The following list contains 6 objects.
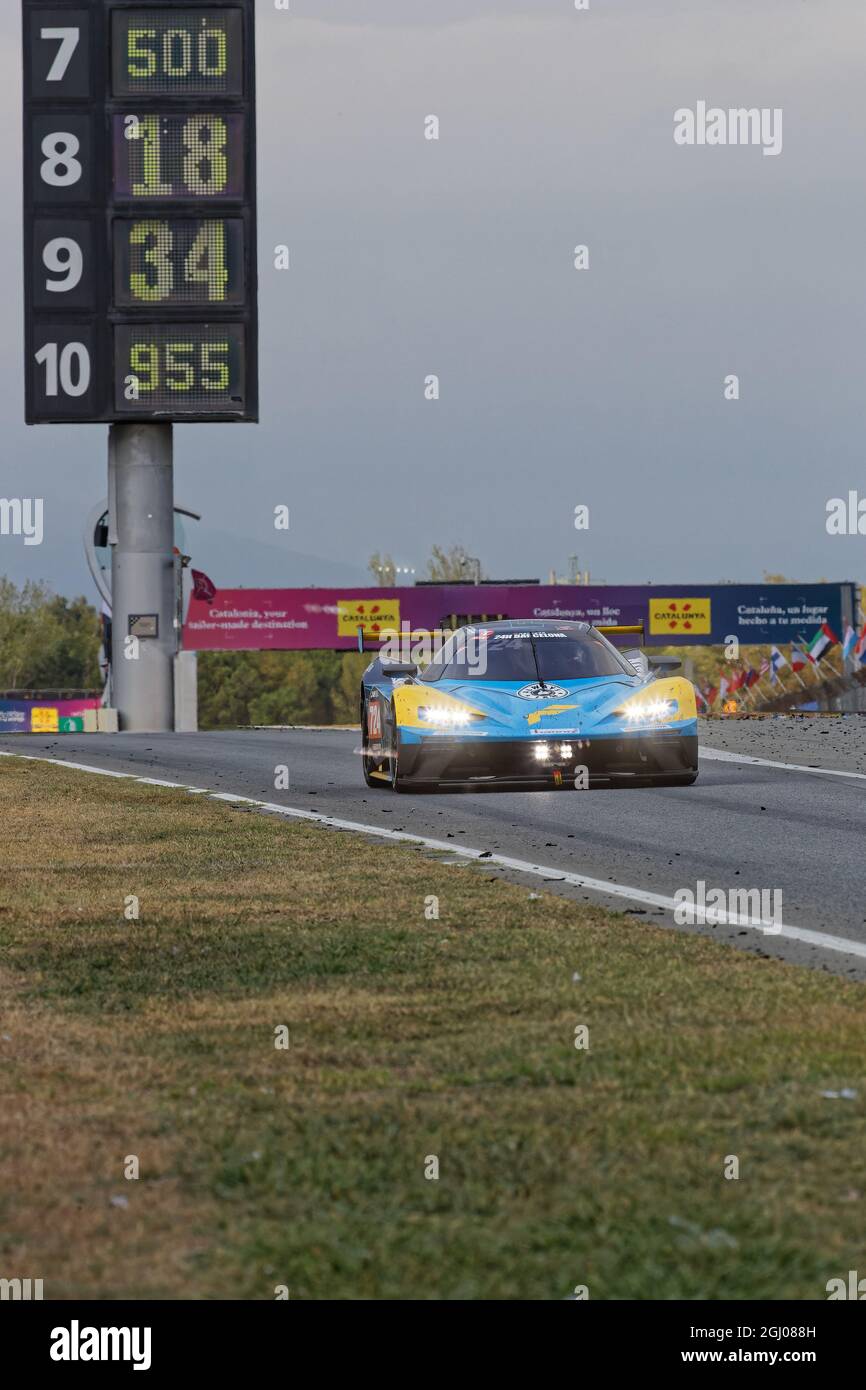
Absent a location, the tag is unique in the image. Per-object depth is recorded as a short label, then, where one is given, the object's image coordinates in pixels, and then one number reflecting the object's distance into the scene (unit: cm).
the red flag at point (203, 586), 5169
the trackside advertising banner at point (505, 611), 6216
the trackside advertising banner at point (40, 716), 7456
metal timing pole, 3553
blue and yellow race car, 1514
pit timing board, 2953
